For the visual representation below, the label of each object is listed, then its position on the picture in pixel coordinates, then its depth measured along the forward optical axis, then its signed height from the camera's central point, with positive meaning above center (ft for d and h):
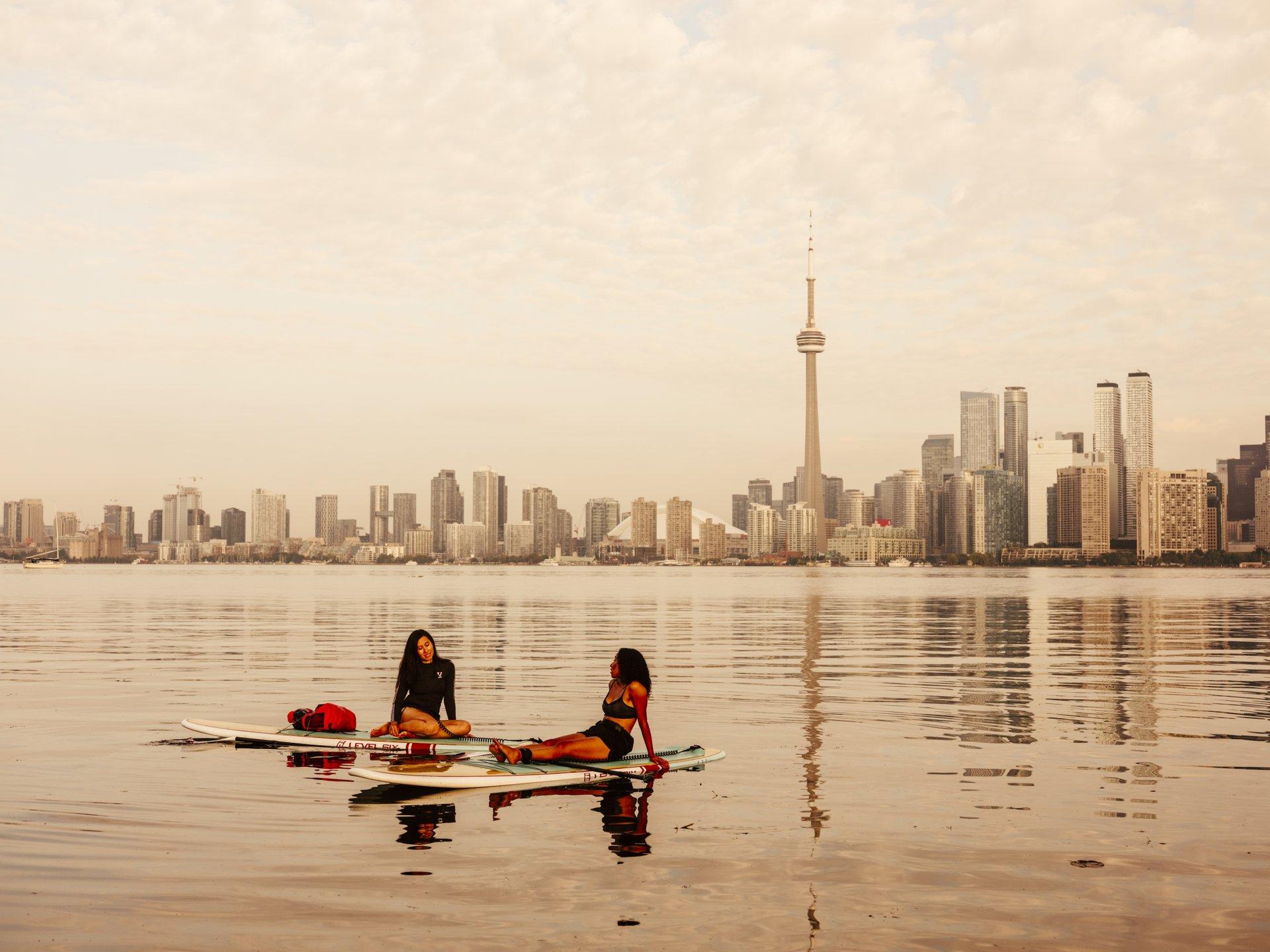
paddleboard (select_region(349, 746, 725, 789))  50.08 -10.77
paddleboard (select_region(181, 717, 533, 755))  56.85 -11.03
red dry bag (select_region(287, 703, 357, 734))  61.72 -10.29
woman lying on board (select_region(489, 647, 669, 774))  52.24 -9.30
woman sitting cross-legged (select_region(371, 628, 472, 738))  57.82 -8.50
